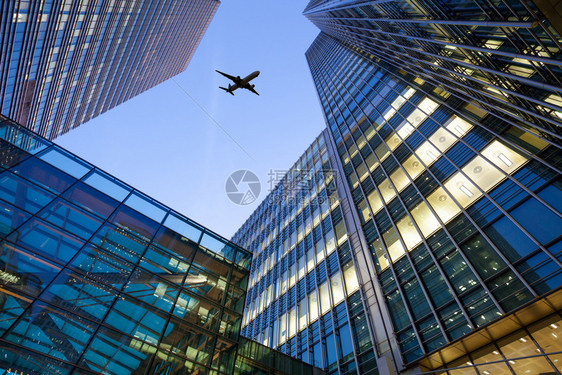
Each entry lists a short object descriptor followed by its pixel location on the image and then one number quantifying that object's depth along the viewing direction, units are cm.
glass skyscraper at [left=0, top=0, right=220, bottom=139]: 3928
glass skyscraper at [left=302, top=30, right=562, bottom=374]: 1292
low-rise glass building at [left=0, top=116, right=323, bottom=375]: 1049
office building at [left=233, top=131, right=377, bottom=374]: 2020
